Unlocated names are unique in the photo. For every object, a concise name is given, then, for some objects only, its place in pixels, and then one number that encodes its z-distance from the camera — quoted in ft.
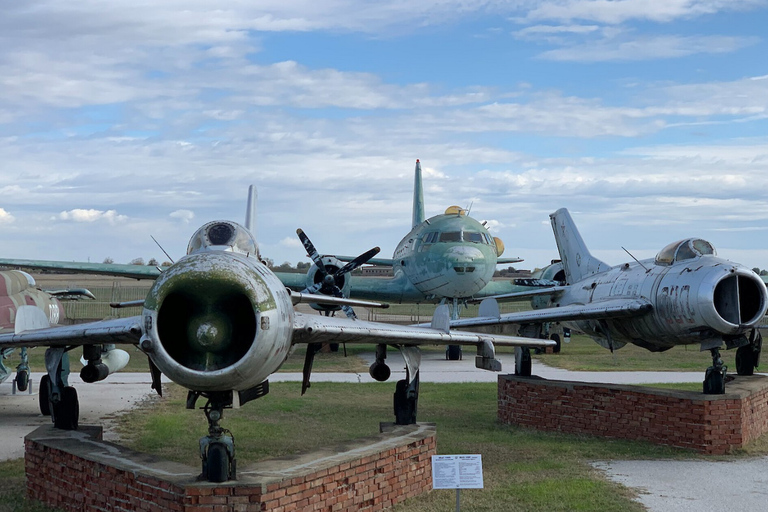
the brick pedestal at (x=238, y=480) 24.20
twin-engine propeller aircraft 86.99
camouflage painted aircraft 39.11
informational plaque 26.66
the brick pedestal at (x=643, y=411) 42.06
